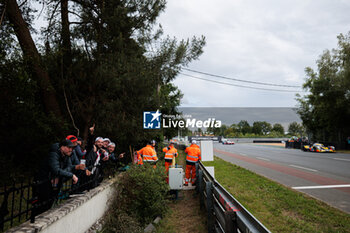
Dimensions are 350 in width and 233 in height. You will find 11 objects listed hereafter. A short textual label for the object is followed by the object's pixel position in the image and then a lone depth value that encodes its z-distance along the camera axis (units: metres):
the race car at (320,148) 23.96
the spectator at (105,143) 6.23
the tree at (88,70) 8.79
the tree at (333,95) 27.70
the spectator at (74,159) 5.27
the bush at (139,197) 5.61
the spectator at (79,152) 5.84
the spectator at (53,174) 3.74
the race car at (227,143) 59.56
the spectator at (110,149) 6.65
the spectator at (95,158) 5.35
